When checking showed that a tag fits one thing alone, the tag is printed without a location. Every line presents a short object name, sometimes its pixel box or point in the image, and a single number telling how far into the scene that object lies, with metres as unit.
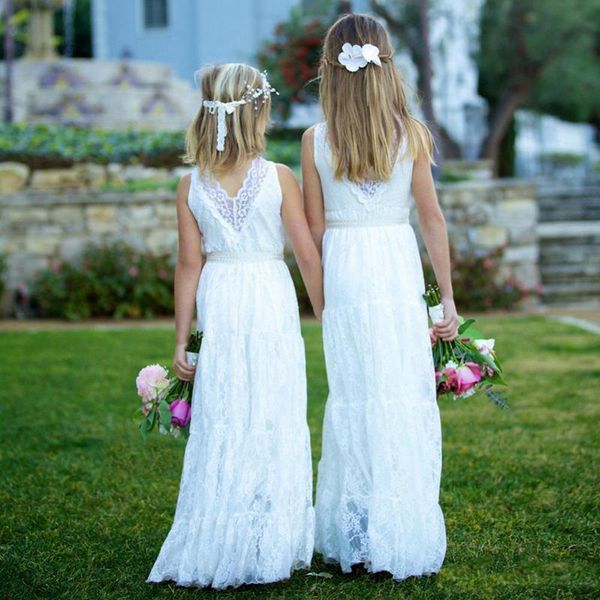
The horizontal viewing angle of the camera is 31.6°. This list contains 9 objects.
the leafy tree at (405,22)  17.39
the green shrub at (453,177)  13.30
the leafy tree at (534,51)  17.66
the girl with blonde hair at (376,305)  3.50
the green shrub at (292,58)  16.44
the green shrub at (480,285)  10.64
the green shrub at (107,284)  10.46
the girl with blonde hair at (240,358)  3.47
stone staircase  11.50
